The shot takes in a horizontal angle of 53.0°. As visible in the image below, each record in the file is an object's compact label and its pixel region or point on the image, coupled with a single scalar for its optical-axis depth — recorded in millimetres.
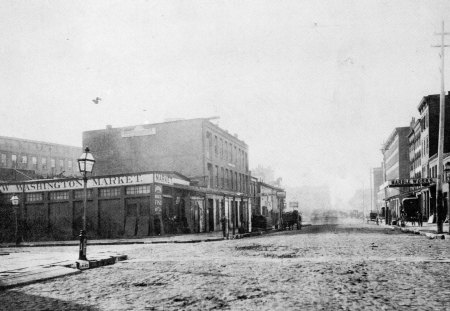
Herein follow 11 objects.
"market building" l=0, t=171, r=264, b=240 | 32062
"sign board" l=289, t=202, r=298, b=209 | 54203
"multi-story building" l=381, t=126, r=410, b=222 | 74188
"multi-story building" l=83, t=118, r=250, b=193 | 44469
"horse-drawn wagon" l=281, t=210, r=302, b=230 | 43206
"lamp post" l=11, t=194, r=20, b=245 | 26641
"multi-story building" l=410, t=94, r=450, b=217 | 48969
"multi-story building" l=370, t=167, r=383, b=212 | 118969
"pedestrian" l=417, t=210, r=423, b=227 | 36734
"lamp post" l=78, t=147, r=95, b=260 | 14068
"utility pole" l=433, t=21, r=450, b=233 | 23369
